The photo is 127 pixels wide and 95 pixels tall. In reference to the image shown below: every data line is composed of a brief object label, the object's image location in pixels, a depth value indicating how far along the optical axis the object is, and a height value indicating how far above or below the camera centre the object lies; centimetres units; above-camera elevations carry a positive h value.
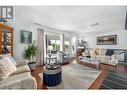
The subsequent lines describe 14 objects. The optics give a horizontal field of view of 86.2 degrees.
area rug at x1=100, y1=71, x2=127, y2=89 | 168 -97
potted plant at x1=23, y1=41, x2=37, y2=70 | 268 -26
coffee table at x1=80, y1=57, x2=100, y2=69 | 321 -70
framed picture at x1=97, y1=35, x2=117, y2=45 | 442 +48
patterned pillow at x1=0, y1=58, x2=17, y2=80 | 124 -43
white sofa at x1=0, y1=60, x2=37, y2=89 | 102 -60
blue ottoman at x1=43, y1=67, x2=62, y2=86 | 174 -78
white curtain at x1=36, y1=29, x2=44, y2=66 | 330 -3
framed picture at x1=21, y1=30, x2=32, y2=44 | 272 +41
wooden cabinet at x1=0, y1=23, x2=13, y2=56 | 185 +21
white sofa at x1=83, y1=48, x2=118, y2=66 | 337 -53
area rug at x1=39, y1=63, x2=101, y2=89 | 174 -98
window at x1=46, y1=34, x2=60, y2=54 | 383 +22
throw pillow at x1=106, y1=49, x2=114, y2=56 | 381 -30
